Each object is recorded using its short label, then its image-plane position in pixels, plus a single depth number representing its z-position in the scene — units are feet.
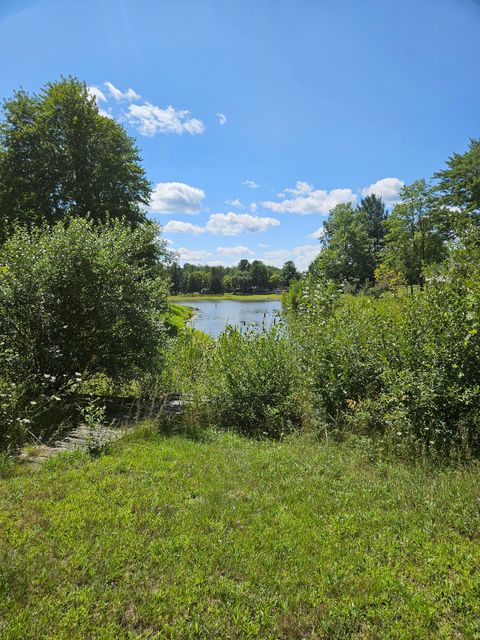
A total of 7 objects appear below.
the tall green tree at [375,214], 220.02
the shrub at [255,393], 20.10
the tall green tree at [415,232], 93.30
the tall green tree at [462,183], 92.63
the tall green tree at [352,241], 157.80
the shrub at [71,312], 19.13
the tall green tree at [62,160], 65.72
